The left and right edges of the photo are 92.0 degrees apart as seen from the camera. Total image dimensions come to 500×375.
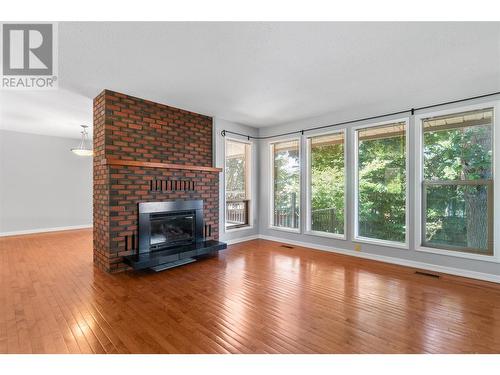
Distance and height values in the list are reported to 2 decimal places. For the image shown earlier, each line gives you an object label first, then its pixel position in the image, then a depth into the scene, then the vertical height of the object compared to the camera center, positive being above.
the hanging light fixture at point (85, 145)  5.36 +1.28
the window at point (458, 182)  3.33 +0.08
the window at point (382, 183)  4.00 +0.08
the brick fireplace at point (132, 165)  3.54 +0.35
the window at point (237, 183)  5.47 +0.10
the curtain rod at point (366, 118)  3.35 +1.22
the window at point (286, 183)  5.39 +0.10
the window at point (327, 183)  4.70 +0.09
